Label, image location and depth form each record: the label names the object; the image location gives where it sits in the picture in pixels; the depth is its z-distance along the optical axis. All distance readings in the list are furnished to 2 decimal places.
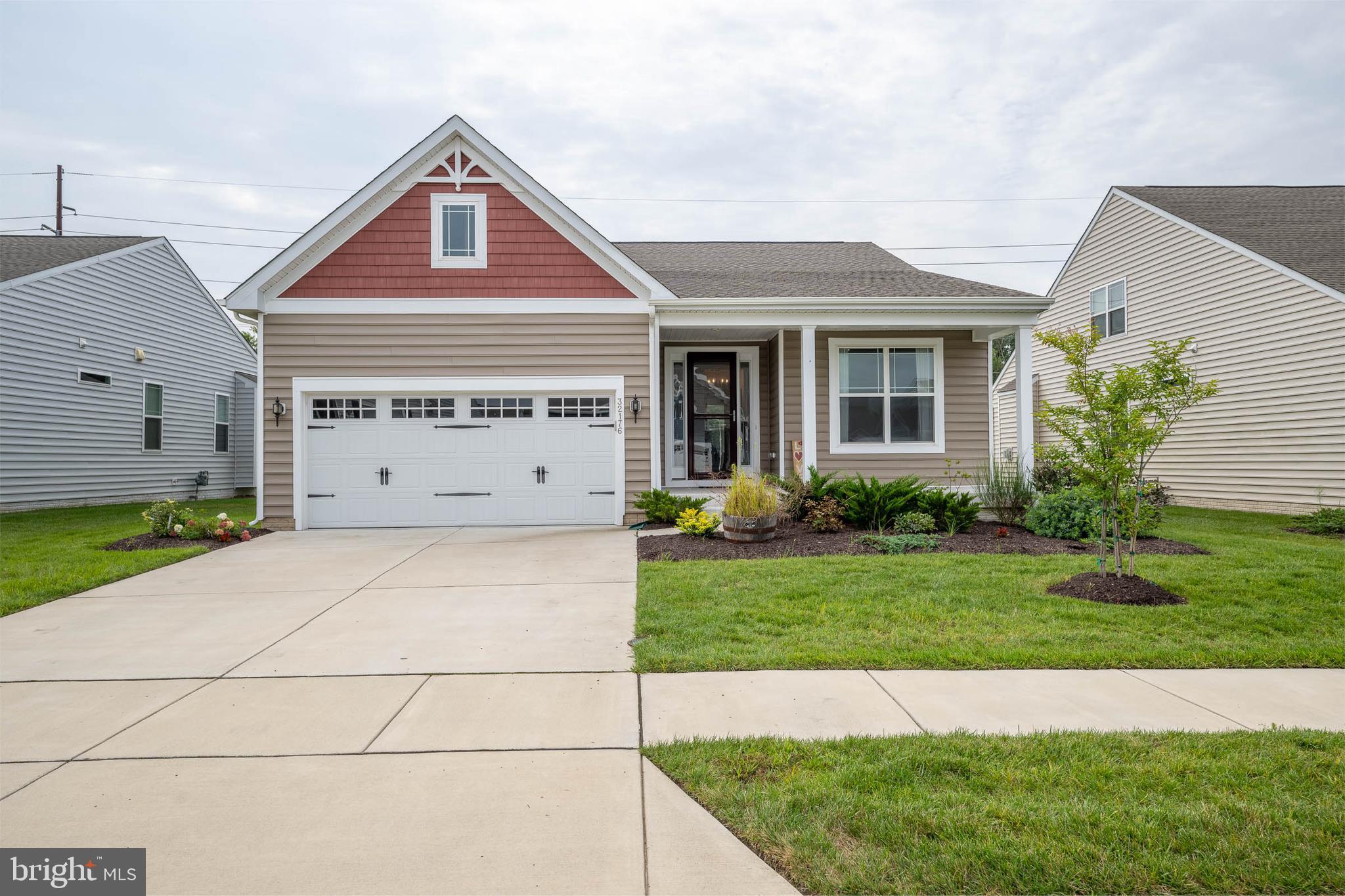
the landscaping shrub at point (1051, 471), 5.76
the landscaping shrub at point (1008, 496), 9.74
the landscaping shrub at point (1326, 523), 9.33
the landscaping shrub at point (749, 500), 8.23
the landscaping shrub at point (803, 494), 9.44
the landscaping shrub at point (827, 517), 8.98
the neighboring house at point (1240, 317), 11.21
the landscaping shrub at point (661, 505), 9.92
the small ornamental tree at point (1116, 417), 5.44
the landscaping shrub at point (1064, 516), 8.36
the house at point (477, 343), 10.42
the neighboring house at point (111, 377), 12.82
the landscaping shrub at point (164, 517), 9.15
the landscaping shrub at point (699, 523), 8.52
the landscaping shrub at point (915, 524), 8.61
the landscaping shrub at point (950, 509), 9.02
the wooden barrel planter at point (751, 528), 8.14
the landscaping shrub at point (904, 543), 7.56
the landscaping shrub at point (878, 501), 8.95
